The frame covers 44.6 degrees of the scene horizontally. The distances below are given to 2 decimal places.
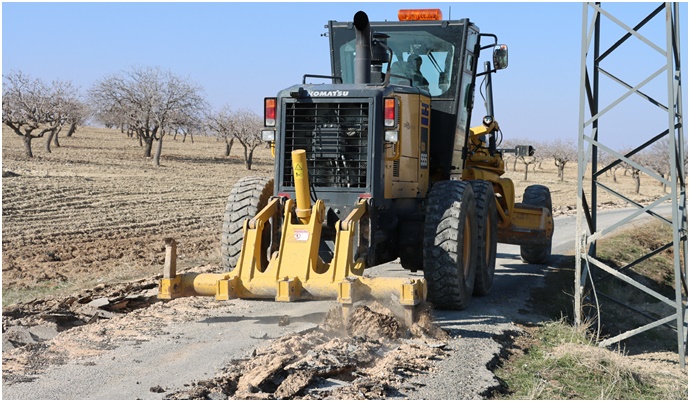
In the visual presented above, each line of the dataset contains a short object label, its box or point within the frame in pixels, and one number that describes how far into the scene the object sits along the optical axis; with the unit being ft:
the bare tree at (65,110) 147.64
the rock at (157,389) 19.58
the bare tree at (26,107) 141.28
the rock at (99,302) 30.48
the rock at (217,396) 19.15
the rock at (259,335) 25.36
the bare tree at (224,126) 184.80
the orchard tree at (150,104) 160.76
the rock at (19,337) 24.45
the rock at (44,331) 25.75
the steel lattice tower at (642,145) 28.50
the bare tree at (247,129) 176.86
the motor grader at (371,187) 26.50
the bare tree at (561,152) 210.38
